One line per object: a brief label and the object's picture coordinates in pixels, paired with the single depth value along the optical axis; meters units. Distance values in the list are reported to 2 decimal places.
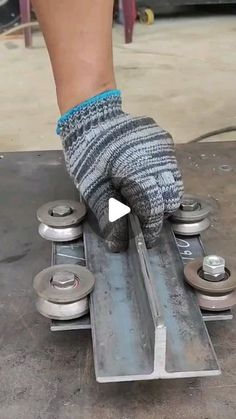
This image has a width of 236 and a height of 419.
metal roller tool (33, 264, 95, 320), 0.72
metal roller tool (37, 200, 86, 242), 0.90
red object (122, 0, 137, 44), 2.74
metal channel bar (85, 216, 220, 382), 0.65
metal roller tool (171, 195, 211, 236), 0.91
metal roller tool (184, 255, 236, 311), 0.73
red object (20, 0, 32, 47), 2.69
